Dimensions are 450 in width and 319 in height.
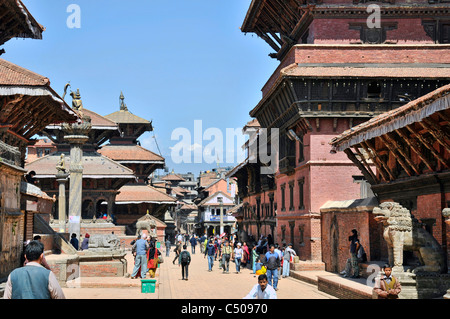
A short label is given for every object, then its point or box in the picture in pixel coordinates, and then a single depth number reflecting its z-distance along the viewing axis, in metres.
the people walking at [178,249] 36.50
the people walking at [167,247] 51.97
